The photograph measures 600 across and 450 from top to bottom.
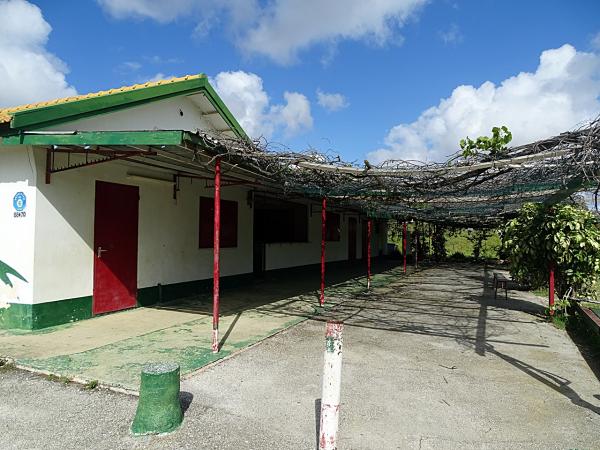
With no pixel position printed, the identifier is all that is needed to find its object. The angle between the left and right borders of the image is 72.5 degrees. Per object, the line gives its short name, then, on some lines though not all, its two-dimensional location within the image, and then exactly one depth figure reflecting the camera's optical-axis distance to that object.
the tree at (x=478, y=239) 22.69
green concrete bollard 3.08
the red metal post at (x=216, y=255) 5.02
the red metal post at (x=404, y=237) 16.28
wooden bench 10.07
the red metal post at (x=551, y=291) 7.61
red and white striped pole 2.64
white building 5.68
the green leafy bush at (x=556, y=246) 7.39
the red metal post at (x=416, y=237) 18.20
